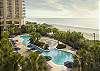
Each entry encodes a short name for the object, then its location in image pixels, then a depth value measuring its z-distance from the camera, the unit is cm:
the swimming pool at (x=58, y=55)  1415
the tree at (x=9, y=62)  795
